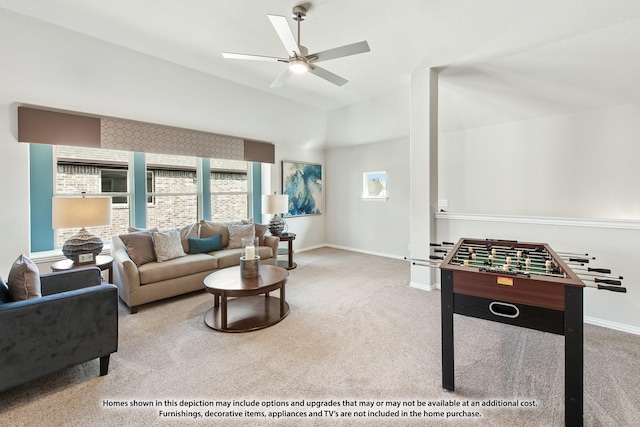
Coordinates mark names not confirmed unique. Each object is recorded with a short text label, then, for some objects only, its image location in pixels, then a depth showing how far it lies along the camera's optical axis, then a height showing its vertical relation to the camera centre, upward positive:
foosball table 1.53 -0.51
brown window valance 3.22 +1.05
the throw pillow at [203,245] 4.06 -0.45
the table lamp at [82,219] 2.80 -0.05
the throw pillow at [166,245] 3.56 -0.40
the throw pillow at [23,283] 1.84 -0.44
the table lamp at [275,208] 4.82 +0.08
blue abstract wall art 6.05 +0.57
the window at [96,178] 3.63 +0.48
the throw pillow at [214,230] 4.36 -0.25
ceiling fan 2.16 +1.29
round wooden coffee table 2.68 -1.02
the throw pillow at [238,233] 4.41 -0.31
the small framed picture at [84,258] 2.96 -0.45
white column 3.63 +0.59
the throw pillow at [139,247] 3.40 -0.39
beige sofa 3.16 -0.59
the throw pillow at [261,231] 4.68 -0.30
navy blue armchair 1.67 -0.74
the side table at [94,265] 2.83 -0.51
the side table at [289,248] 4.91 -0.60
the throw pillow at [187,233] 4.11 -0.28
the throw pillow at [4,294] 1.81 -0.50
